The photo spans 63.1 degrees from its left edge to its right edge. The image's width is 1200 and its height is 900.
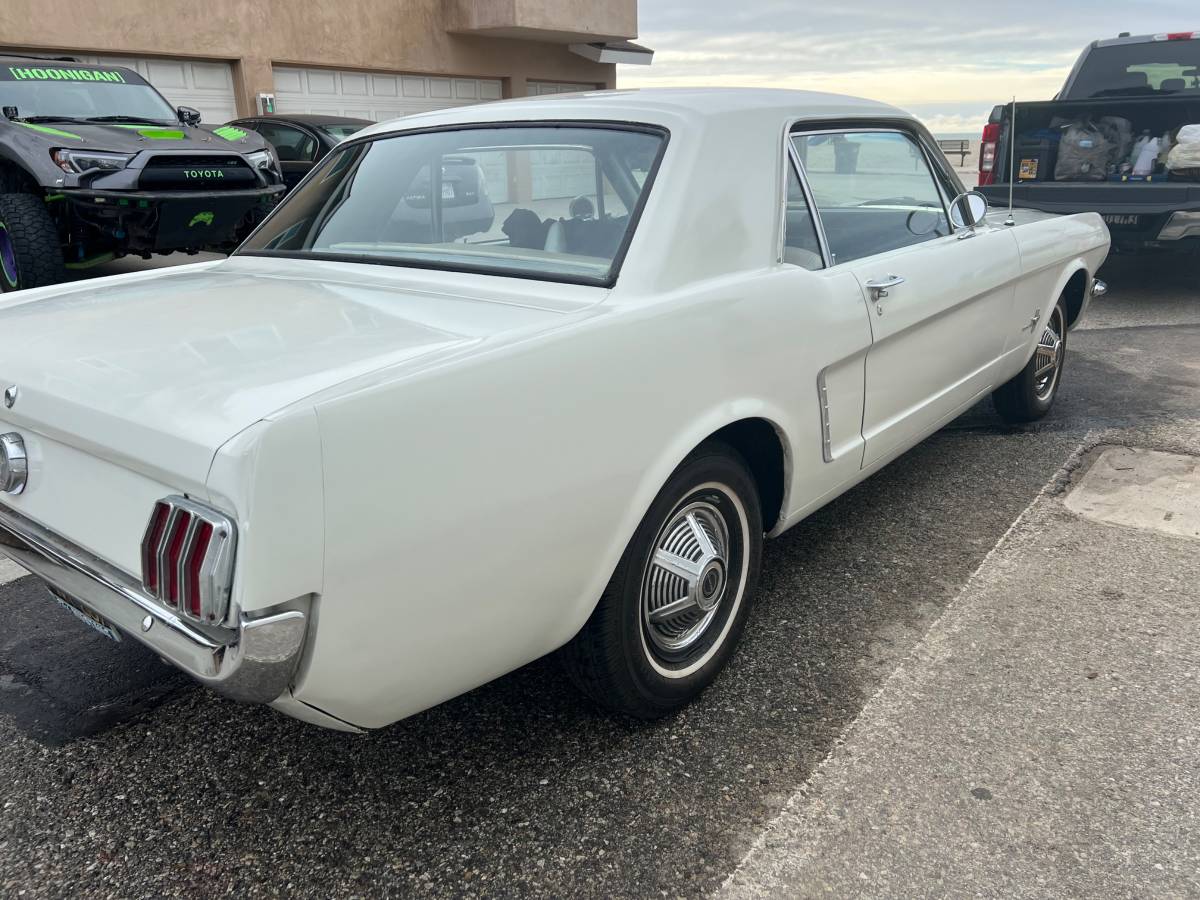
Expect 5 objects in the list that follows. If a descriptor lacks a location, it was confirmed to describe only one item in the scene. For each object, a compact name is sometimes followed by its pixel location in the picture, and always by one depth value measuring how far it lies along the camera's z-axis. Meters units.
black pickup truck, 7.27
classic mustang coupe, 1.72
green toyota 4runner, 7.00
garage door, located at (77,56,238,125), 12.80
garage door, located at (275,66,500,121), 14.53
